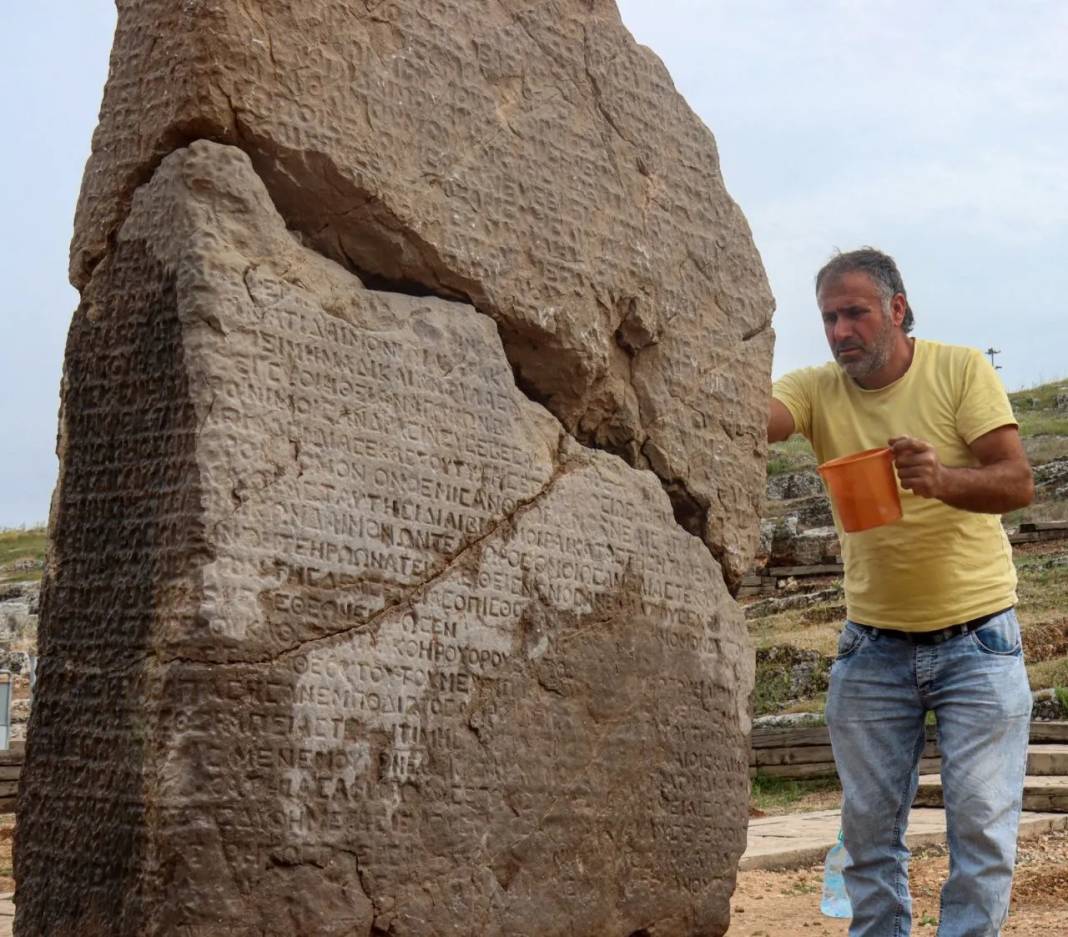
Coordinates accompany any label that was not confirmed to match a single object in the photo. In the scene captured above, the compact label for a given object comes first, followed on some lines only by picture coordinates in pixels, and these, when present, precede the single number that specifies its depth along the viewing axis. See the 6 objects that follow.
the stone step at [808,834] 6.35
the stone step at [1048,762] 8.28
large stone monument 3.06
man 3.60
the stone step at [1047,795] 7.33
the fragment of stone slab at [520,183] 3.29
